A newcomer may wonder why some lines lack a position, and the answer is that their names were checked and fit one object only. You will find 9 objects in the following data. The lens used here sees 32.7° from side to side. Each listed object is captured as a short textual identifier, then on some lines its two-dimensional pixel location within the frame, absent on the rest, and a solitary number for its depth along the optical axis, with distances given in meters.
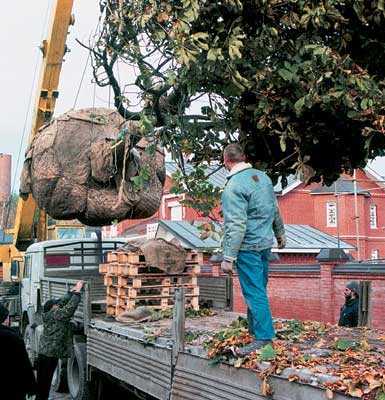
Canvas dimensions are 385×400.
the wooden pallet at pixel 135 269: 8.73
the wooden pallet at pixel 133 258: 8.77
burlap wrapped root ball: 8.50
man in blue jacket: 4.83
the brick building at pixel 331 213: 44.72
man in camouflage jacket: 9.20
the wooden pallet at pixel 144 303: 8.66
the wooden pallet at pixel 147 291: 8.66
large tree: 4.69
